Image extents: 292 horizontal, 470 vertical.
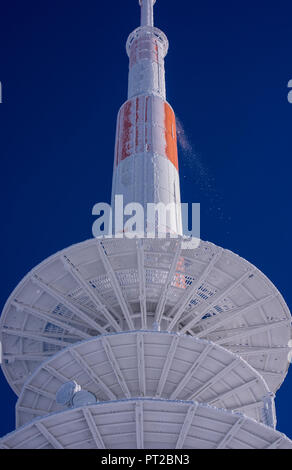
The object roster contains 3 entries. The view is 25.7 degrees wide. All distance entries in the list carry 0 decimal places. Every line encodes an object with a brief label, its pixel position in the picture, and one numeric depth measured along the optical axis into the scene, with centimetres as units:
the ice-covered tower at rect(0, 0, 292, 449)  2680
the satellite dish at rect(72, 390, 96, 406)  2956
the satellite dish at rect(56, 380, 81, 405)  2994
